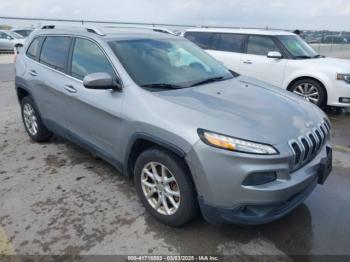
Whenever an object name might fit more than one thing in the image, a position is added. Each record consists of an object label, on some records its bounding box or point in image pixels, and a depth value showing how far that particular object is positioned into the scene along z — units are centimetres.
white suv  668
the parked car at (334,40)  2272
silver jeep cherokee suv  246
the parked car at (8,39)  1927
